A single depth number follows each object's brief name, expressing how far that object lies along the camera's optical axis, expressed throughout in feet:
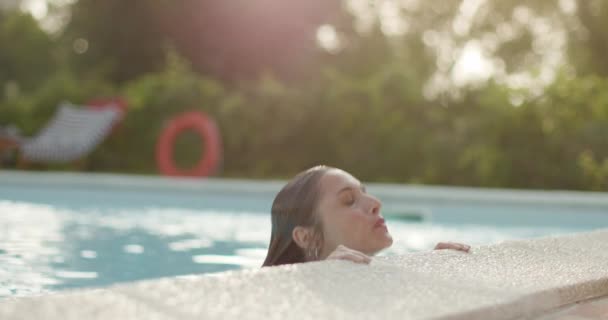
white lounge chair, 51.32
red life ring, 46.68
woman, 10.39
